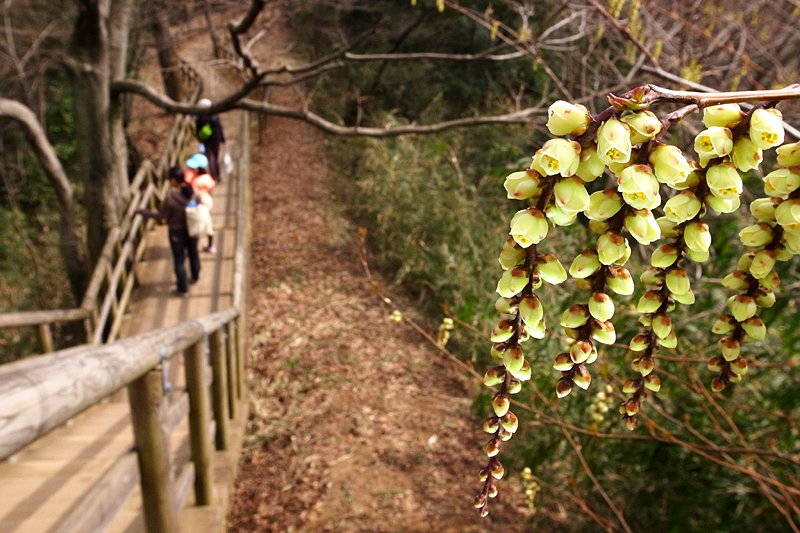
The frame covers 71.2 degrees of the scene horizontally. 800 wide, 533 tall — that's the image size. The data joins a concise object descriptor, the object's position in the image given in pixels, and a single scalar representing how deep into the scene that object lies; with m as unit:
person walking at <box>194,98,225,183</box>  8.48
